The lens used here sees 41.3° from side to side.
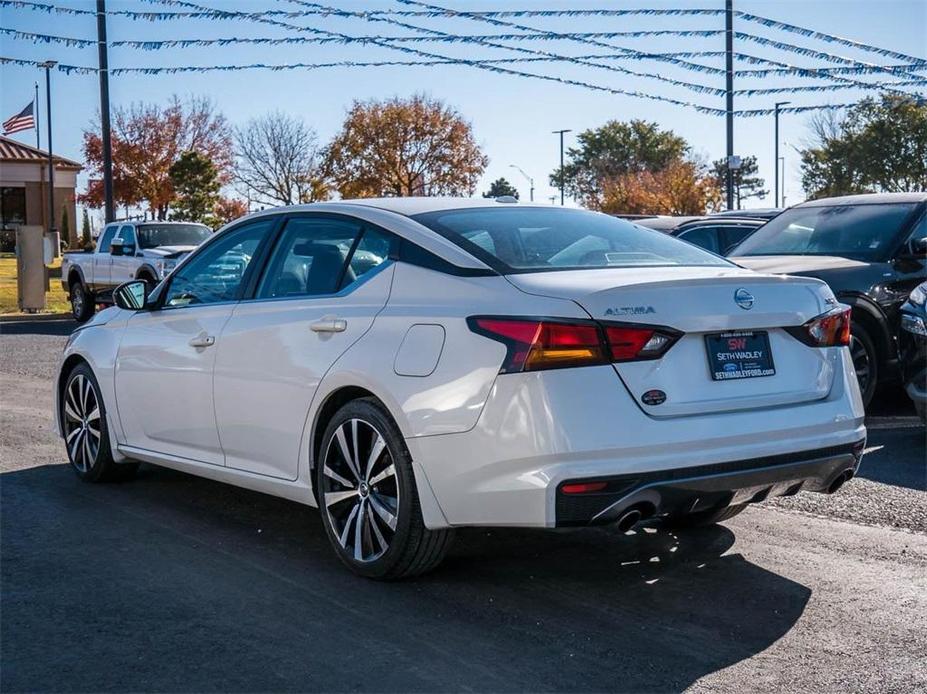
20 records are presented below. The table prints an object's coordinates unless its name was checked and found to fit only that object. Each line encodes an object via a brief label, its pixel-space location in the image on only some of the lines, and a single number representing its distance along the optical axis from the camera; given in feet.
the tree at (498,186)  302.66
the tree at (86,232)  207.68
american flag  136.56
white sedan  14.79
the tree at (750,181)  396.53
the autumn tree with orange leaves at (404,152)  182.50
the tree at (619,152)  324.39
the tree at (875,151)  186.19
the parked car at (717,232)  50.90
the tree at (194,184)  194.70
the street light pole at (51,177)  177.88
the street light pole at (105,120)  85.30
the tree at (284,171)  188.34
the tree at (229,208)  213.66
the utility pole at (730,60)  82.97
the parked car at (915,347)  26.00
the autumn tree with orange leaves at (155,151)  201.46
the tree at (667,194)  203.31
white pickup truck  74.13
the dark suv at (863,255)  31.58
